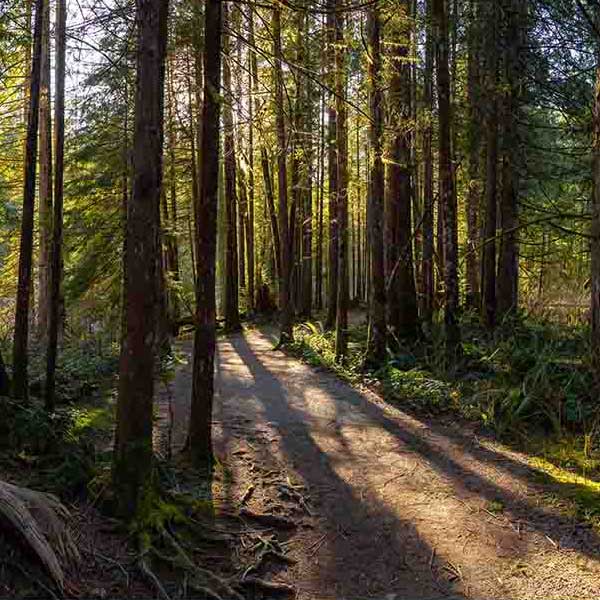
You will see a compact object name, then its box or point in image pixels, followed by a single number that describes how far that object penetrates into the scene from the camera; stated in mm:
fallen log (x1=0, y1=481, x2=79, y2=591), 3820
